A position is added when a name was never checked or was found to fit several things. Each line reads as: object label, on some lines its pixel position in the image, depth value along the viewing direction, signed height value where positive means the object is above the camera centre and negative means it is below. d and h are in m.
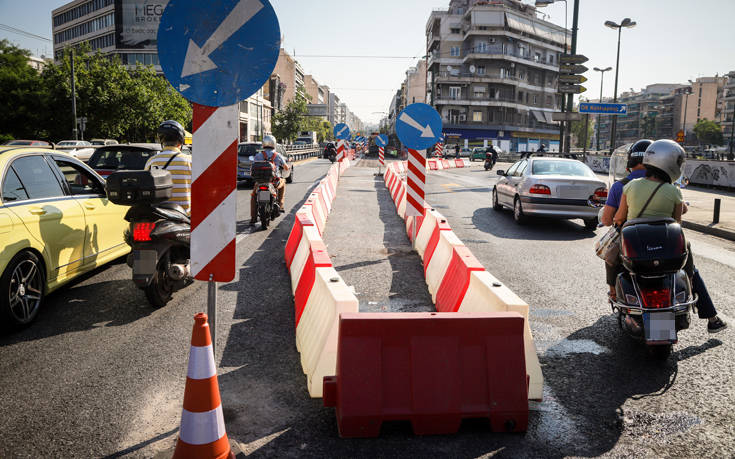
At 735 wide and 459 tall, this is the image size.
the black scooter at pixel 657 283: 4.19 -0.95
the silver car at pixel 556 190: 11.30 -0.68
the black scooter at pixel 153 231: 5.23 -0.78
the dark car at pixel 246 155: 19.72 -0.12
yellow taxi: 4.70 -0.74
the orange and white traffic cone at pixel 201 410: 2.75 -1.28
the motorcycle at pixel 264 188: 10.68 -0.70
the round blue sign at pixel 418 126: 8.68 +0.43
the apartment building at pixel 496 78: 80.00 +11.28
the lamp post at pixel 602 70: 62.06 +9.66
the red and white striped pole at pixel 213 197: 3.29 -0.27
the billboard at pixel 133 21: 83.31 +19.10
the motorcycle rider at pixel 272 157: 11.46 -0.11
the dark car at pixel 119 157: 11.06 -0.15
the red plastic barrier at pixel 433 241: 6.93 -1.08
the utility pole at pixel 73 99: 42.79 +3.87
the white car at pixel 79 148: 31.06 +0.07
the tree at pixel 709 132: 125.00 +5.90
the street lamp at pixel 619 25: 33.06 +7.92
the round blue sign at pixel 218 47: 3.10 +0.58
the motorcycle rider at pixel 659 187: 4.44 -0.23
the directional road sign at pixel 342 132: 29.70 +1.12
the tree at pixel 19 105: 47.62 +3.73
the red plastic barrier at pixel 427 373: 3.13 -1.23
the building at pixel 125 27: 83.44 +18.53
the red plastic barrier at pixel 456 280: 4.85 -1.16
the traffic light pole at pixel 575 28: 20.36 +4.71
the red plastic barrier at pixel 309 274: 4.81 -1.09
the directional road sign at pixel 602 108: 24.16 +2.11
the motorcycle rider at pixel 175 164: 5.98 -0.14
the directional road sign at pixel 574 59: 20.34 +3.51
